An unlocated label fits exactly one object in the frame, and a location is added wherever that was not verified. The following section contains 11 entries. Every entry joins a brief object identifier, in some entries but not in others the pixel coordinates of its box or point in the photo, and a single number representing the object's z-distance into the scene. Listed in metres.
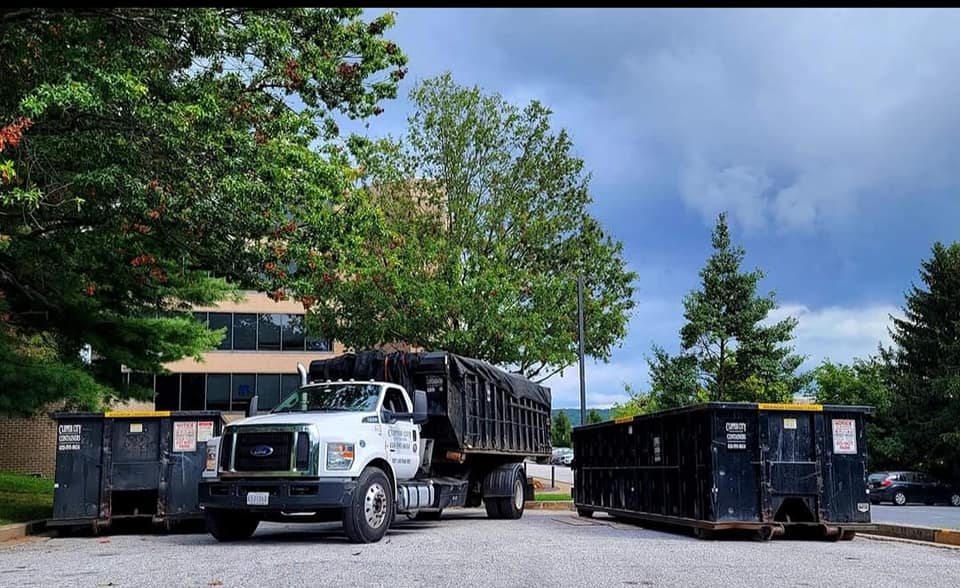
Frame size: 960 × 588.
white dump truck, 13.09
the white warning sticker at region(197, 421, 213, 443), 16.38
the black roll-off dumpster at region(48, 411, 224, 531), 15.86
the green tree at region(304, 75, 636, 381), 28.88
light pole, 28.00
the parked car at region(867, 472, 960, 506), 37.12
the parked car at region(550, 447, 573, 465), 81.46
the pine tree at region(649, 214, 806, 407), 48.41
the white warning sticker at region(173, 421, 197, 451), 16.27
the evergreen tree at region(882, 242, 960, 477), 42.59
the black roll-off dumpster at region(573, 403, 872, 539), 14.39
